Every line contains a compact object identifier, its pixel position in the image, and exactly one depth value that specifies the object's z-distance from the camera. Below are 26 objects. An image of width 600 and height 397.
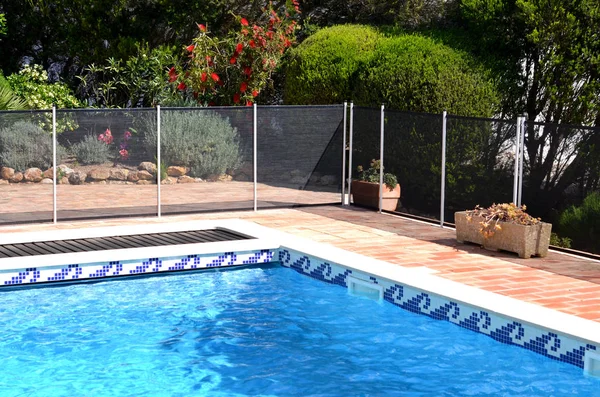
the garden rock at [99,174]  12.61
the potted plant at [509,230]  9.91
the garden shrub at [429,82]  14.23
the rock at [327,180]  14.30
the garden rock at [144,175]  12.99
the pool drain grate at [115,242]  9.90
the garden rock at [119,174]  12.77
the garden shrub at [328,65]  15.70
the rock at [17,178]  12.10
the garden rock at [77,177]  12.51
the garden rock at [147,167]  12.98
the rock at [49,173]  12.37
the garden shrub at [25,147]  12.04
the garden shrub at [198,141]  13.12
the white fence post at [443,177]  12.11
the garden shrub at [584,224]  9.91
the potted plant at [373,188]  13.44
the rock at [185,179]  13.27
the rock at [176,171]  13.23
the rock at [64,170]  12.43
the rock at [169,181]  13.18
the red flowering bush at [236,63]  16.08
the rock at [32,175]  12.21
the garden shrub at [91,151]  12.43
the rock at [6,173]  12.03
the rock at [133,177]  12.93
